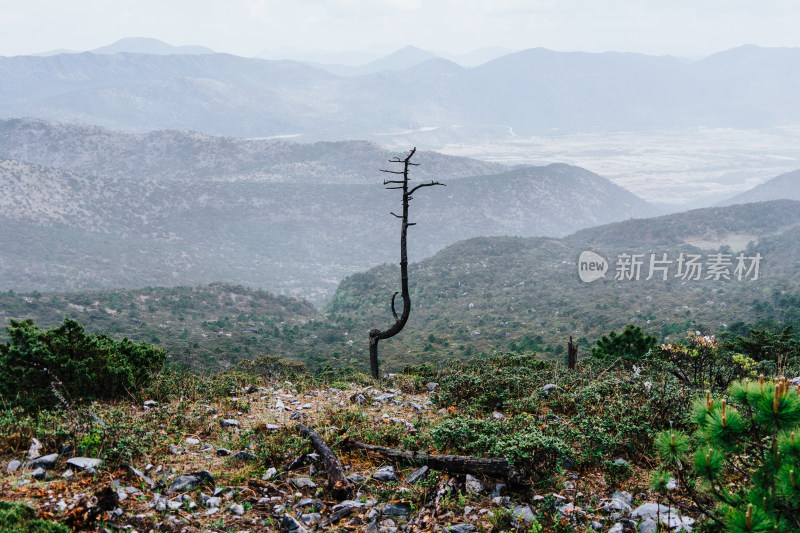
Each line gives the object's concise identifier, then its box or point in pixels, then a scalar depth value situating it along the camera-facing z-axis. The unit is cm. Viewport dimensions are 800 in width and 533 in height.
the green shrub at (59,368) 805
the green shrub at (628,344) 1560
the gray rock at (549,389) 977
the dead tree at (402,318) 1301
